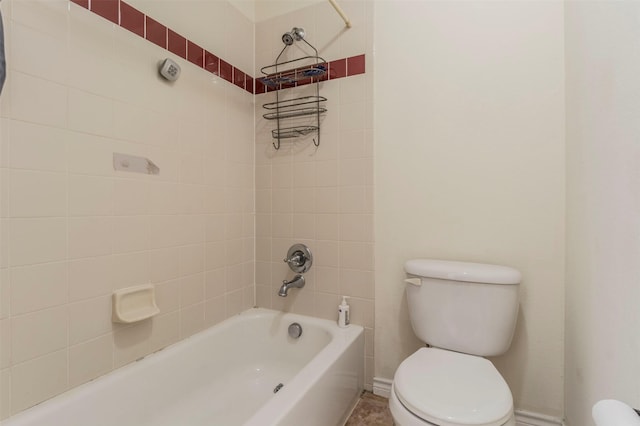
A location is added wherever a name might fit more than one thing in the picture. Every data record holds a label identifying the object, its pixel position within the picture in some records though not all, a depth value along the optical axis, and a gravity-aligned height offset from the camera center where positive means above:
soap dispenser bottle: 1.63 -0.55
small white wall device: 1.29 +0.59
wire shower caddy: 1.72 +0.63
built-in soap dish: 1.16 -0.36
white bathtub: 1.01 -0.70
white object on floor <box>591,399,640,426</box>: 0.41 -0.28
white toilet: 0.92 -0.55
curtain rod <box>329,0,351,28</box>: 1.42 +0.96
